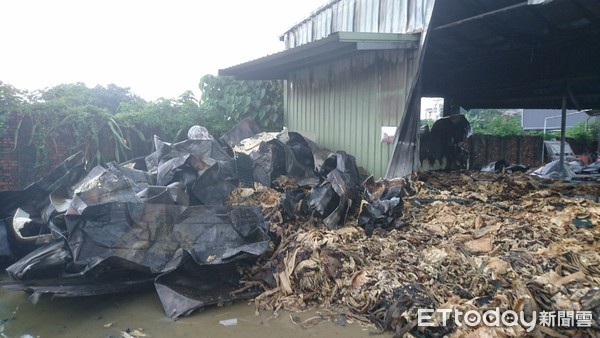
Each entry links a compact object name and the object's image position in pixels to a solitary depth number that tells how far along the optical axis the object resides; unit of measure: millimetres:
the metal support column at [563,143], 7738
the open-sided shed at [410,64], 5293
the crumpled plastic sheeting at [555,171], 7542
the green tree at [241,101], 9258
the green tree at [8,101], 6605
